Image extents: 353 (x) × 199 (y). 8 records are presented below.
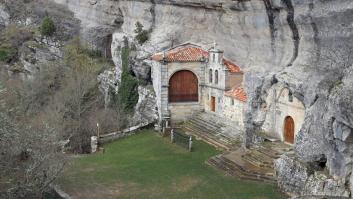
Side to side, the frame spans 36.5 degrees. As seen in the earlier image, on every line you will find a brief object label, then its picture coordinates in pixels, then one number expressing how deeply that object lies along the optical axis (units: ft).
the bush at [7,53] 161.01
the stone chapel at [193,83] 106.93
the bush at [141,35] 131.85
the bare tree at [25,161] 60.18
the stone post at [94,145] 103.81
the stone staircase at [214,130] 97.09
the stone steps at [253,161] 79.36
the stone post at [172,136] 104.47
